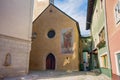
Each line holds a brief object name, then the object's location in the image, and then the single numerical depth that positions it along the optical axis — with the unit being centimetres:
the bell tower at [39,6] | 1581
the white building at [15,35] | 598
